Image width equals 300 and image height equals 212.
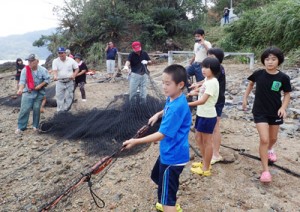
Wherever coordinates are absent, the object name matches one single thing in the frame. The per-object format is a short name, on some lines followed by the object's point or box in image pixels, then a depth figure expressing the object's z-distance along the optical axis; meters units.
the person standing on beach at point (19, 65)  9.94
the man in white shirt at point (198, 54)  5.28
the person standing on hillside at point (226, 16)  18.70
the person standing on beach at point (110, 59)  11.39
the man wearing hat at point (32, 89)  5.96
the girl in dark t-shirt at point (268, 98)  3.19
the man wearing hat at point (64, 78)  6.53
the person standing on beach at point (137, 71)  6.52
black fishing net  4.66
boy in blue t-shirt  2.24
